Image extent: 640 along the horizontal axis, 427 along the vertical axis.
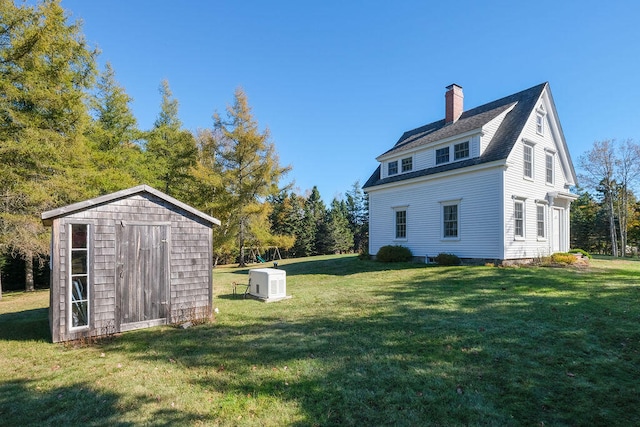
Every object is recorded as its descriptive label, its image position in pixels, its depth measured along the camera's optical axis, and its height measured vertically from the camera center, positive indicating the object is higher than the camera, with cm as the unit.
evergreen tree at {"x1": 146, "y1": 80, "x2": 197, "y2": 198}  2514 +657
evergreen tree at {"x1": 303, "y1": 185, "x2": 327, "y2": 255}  4344 -8
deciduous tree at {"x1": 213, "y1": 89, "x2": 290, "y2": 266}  2388 +466
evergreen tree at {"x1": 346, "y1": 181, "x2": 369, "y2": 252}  4947 +175
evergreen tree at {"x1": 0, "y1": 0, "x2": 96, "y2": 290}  1251 +461
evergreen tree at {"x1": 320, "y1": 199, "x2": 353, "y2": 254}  4331 -134
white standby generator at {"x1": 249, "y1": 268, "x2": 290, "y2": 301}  978 -191
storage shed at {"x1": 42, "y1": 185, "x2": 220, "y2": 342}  625 -86
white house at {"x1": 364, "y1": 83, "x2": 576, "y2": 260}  1416 +210
